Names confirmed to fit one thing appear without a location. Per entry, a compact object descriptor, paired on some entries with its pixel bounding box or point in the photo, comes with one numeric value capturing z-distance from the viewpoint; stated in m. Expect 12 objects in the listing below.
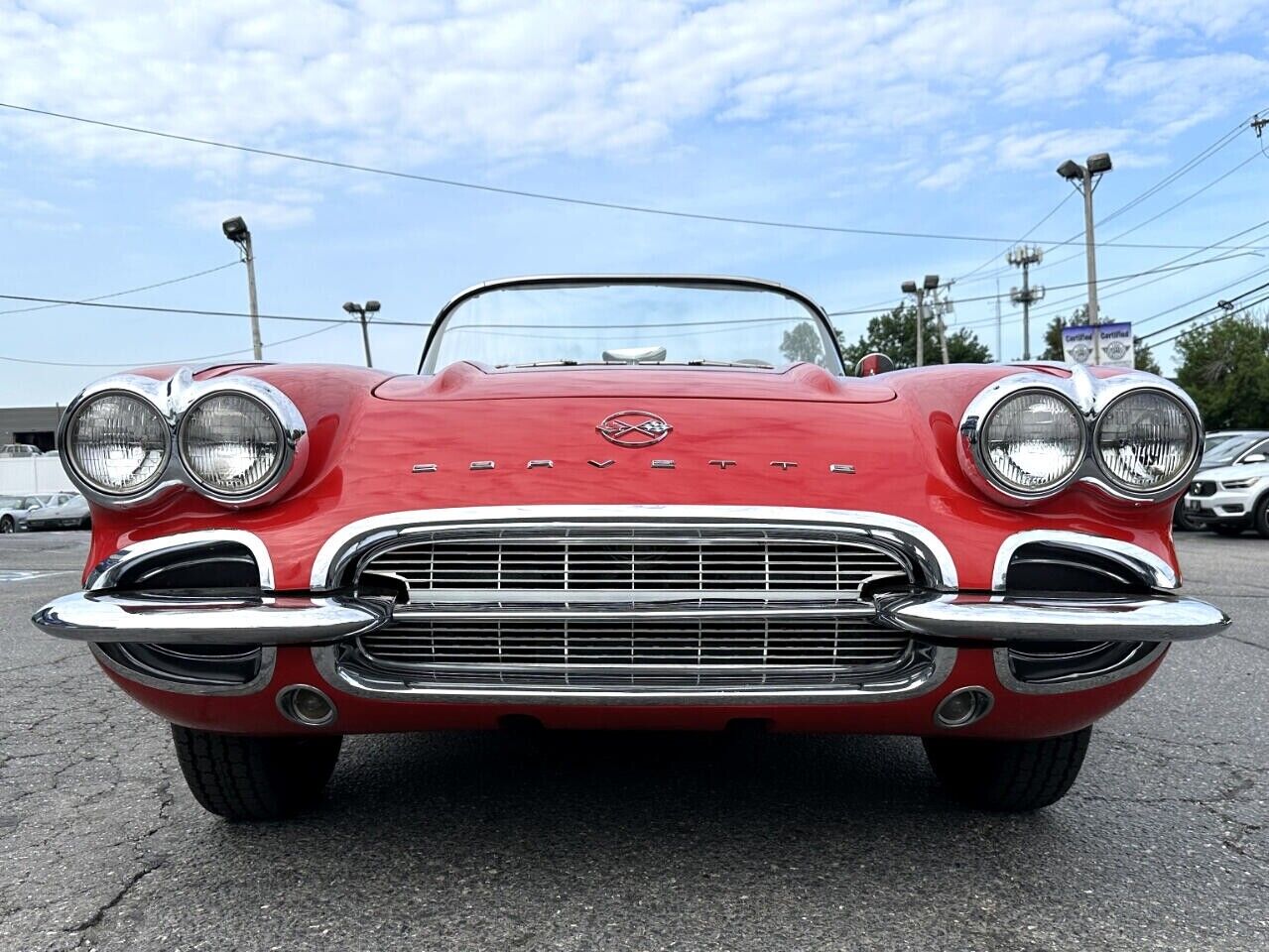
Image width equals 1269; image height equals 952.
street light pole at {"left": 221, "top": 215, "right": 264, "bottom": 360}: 22.83
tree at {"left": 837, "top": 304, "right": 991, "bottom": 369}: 64.00
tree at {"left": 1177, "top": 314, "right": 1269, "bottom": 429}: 41.81
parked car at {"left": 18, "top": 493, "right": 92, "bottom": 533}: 26.56
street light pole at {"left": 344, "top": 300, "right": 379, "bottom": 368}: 31.12
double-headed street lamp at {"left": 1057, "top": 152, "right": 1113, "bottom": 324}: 19.31
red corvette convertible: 1.87
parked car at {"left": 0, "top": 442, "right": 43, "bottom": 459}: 45.33
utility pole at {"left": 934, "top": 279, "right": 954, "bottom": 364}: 45.58
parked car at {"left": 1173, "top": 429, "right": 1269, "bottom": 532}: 12.58
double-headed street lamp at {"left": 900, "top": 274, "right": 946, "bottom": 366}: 28.10
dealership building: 60.84
